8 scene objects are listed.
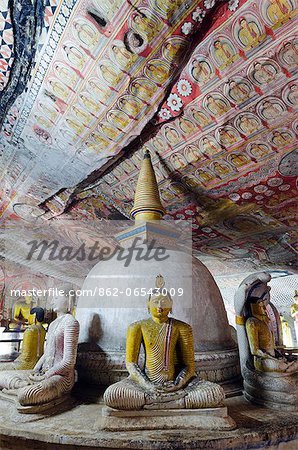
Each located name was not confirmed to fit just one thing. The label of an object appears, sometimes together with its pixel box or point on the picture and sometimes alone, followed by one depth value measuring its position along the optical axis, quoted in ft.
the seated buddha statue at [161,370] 8.17
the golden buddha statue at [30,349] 13.26
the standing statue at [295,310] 33.58
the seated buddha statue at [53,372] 8.93
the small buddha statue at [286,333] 36.37
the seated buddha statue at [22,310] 39.22
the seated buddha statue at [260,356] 9.47
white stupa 11.04
